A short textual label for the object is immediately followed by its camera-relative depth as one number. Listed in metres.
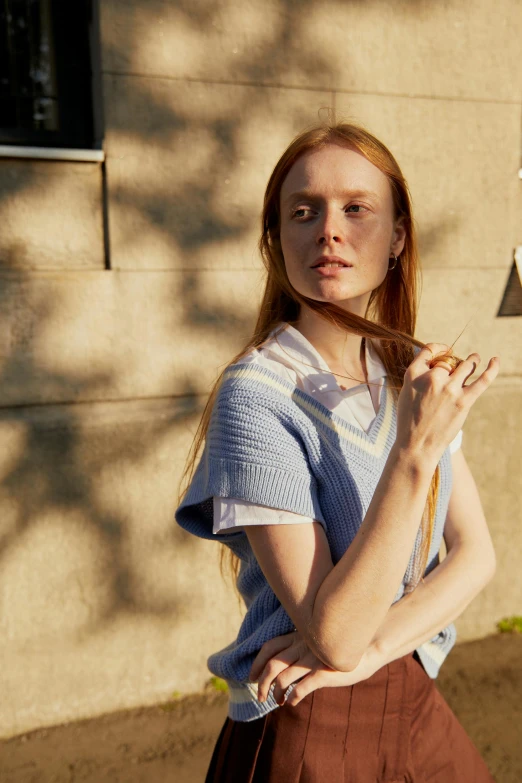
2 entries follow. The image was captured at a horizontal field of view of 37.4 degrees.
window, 3.15
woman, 1.34
